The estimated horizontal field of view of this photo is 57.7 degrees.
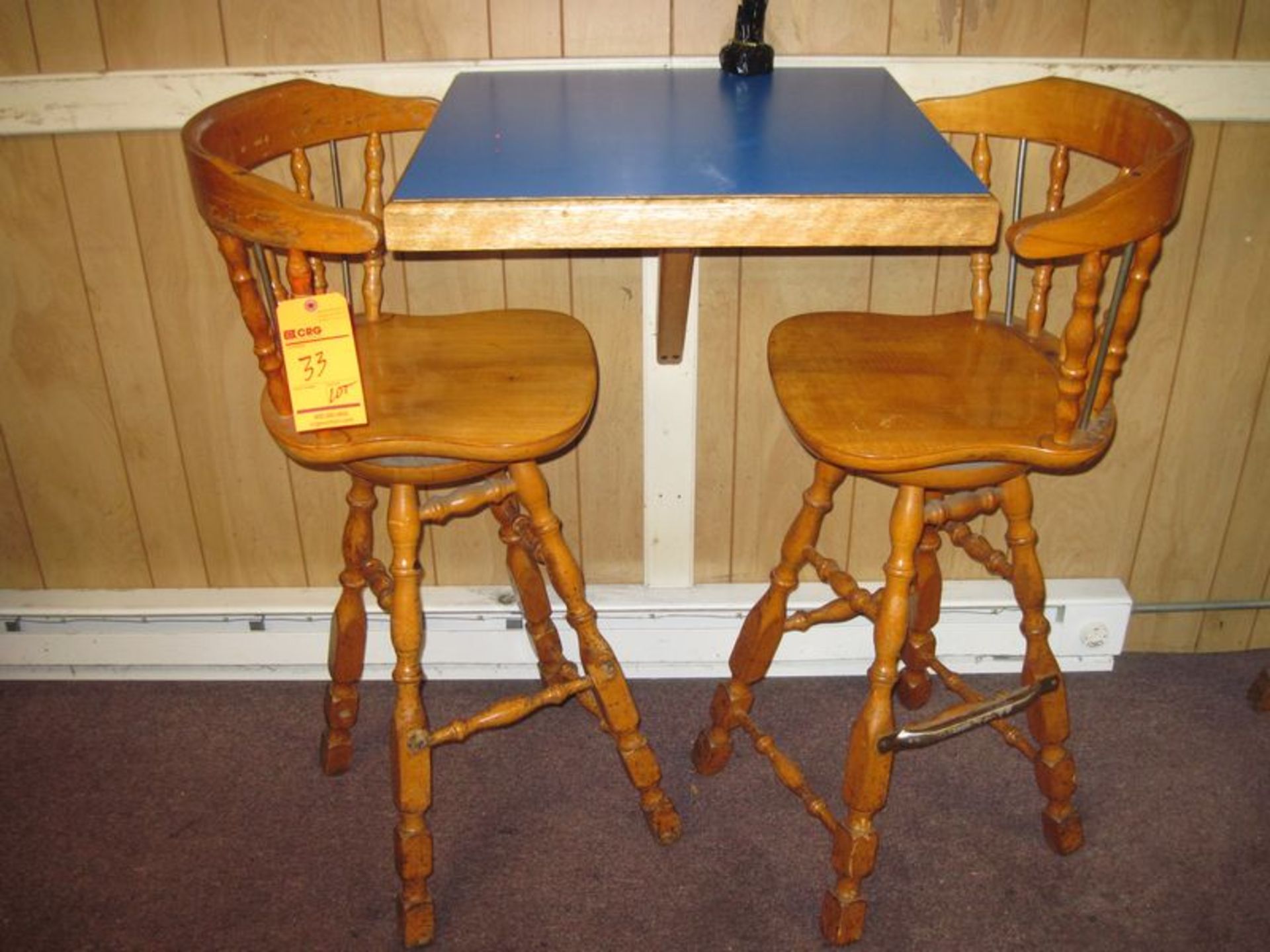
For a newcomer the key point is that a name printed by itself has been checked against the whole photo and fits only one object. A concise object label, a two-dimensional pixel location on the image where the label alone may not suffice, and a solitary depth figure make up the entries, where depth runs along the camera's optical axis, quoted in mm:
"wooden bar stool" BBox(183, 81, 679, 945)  1219
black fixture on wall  1526
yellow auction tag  1249
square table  1068
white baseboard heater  1961
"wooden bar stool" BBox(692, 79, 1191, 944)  1224
